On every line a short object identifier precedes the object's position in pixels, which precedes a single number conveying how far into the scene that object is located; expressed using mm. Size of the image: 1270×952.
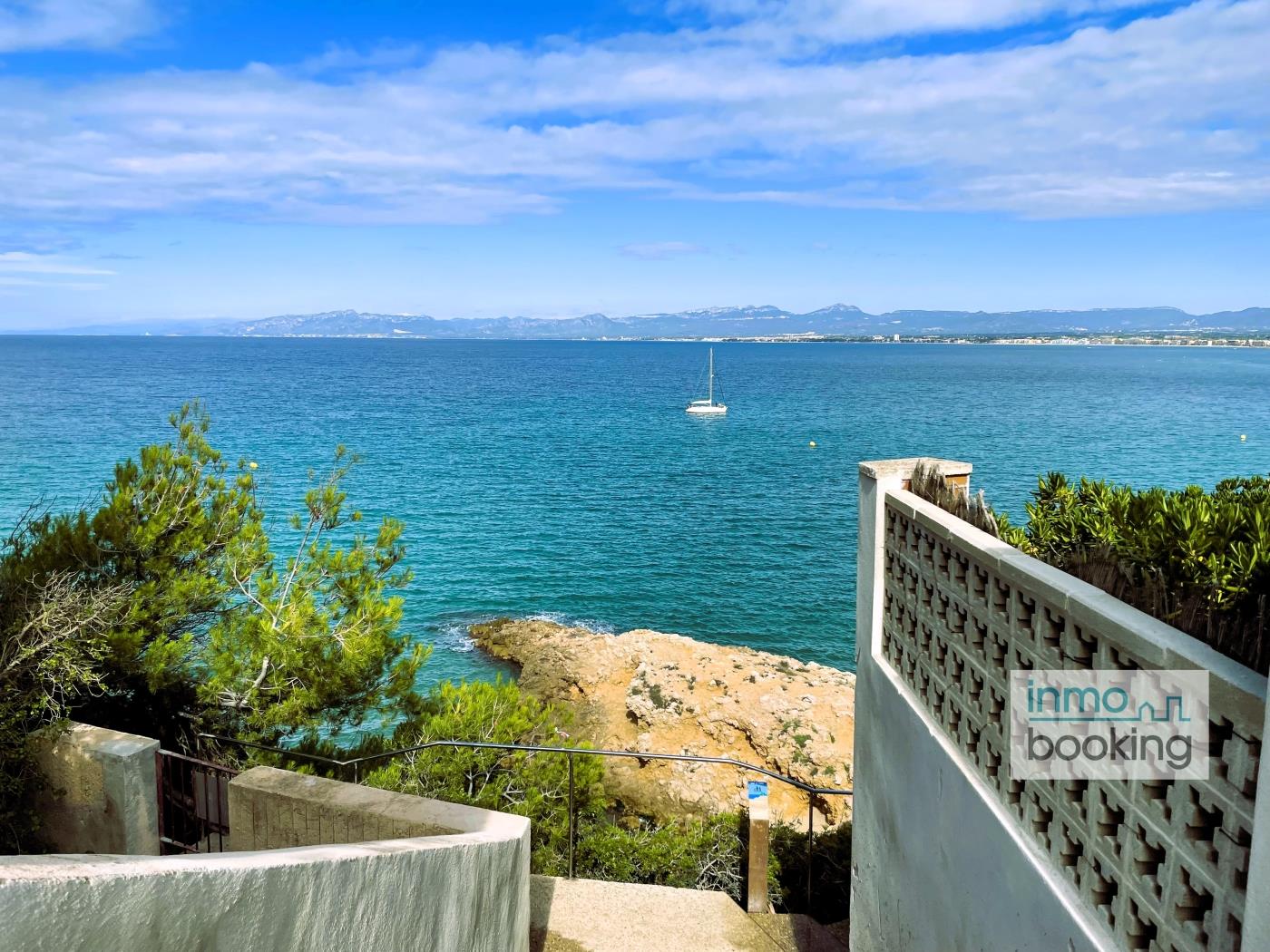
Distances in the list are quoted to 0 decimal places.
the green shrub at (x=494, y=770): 9852
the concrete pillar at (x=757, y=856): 8273
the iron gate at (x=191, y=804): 6035
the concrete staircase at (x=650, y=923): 7414
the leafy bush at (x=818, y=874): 9148
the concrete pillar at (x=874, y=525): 6016
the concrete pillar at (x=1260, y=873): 2572
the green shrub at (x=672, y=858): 9383
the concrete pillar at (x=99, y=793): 5914
